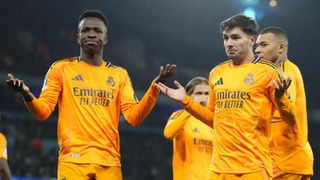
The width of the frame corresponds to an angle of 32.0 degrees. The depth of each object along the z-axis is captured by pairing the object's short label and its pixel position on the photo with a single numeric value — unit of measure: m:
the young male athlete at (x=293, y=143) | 4.83
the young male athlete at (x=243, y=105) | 4.24
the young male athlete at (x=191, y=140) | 5.90
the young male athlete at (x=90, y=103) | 4.54
